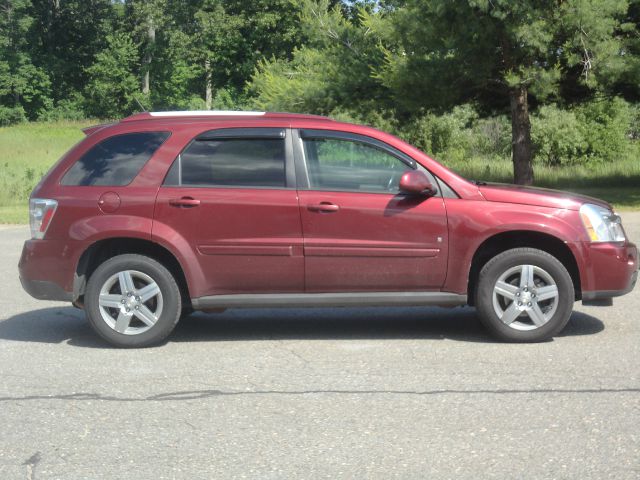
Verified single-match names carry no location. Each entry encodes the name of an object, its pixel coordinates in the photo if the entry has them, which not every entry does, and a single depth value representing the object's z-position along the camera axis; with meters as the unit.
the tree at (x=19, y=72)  69.12
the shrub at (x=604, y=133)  37.00
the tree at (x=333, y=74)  28.70
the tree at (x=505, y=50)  20.22
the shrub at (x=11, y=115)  69.06
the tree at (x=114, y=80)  69.12
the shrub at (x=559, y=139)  34.97
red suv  7.37
